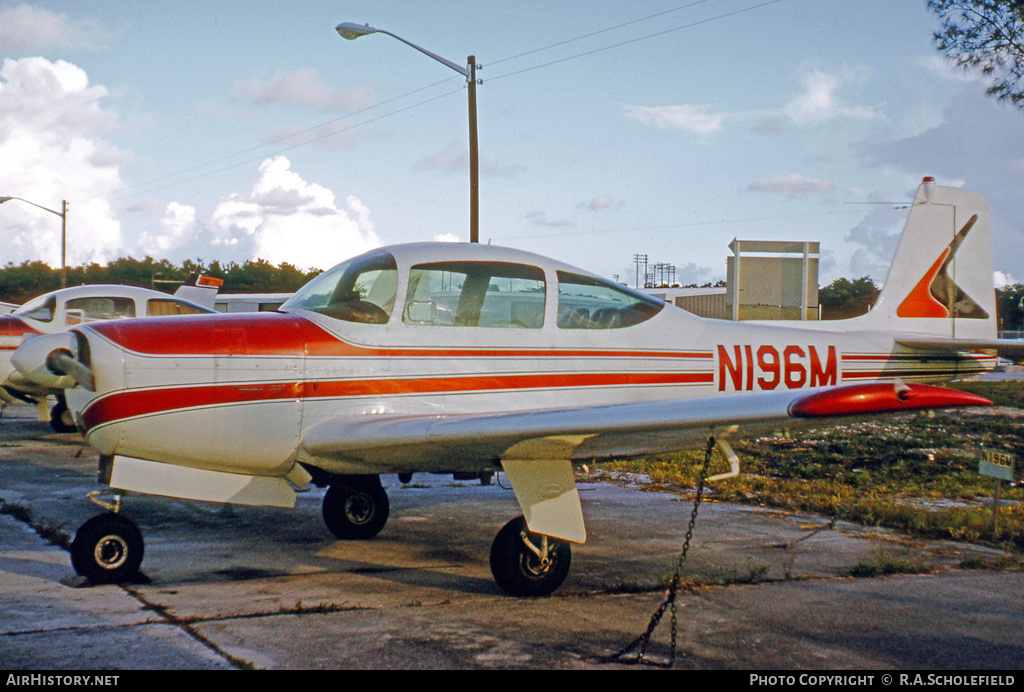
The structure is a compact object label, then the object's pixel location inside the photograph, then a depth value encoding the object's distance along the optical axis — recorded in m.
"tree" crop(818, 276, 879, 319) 55.44
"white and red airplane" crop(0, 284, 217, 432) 11.91
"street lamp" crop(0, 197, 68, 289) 36.50
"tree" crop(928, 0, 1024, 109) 14.56
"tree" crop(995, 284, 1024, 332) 60.51
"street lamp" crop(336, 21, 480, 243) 16.34
